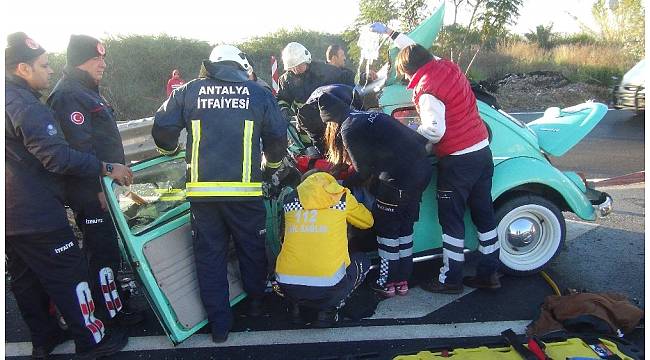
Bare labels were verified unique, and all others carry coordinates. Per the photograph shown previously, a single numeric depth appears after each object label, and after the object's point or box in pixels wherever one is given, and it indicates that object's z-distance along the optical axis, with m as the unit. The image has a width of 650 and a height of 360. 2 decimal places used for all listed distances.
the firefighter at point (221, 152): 3.05
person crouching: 3.12
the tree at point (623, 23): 19.56
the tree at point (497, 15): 14.60
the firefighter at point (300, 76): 5.68
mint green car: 3.07
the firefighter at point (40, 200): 2.70
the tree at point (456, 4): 14.78
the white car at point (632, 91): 11.03
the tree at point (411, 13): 14.38
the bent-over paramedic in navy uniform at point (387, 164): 3.31
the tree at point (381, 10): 14.62
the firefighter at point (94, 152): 3.14
